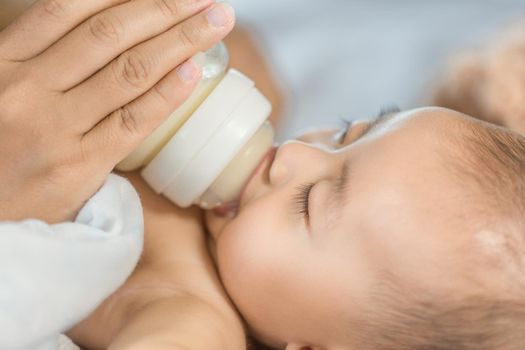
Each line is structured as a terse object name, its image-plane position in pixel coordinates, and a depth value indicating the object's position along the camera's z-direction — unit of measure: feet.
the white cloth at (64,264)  1.64
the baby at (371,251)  1.71
